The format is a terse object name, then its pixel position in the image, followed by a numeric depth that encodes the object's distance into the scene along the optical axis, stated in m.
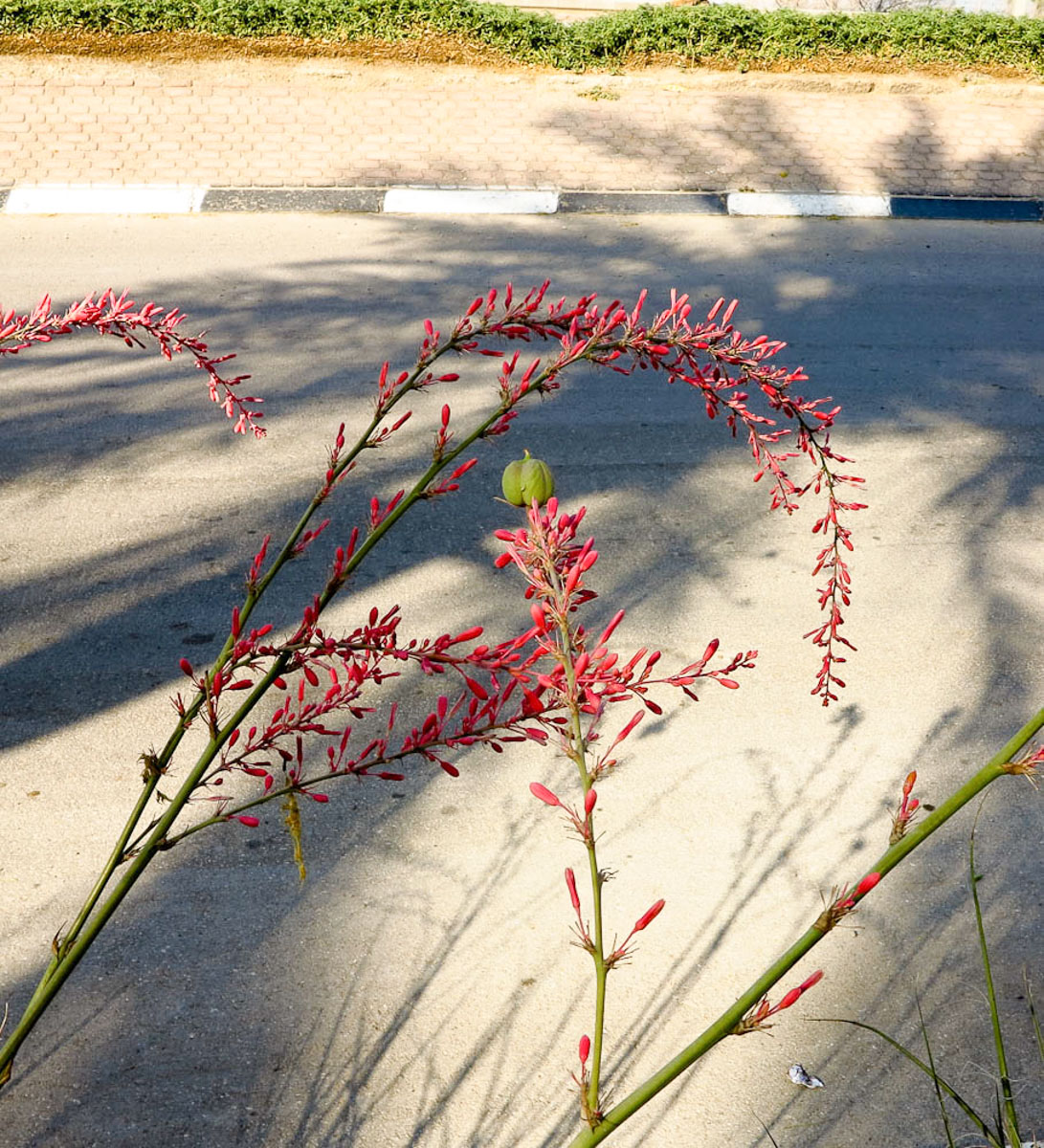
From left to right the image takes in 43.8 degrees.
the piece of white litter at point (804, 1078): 3.23
